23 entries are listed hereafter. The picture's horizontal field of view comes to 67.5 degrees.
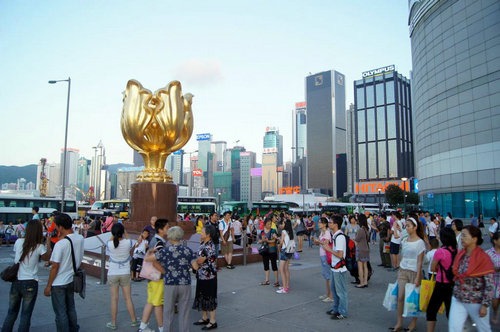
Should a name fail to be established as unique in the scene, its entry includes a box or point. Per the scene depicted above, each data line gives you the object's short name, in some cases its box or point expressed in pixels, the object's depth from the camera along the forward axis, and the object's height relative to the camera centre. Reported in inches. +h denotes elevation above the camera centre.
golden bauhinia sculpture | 547.2 +107.7
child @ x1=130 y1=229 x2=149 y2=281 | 323.6 -54.6
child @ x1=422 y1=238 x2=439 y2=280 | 212.7 -32.4
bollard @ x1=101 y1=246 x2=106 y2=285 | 351.6 -66.0
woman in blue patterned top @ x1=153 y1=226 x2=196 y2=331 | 191.5 -41.7
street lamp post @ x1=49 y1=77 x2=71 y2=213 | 840.3 +151.7
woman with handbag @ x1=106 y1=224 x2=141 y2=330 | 221.3 -44.7
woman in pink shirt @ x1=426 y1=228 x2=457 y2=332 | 183.0 -38.0
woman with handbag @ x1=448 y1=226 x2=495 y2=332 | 159.5 -37.9
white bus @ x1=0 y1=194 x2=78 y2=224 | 885.8 -26.3
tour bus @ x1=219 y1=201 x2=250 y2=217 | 1447.0 -41.1
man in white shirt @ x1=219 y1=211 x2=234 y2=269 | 430.9 -46.2
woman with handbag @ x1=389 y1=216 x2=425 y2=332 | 207.9 -34.6
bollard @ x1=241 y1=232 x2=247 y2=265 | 465.9 -66.7
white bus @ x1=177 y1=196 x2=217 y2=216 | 1322.6 -31.9
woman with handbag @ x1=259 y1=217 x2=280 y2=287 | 345.4 -48.0
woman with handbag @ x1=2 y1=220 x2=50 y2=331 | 182.4 -41.7
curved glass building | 1330.0 +367.6
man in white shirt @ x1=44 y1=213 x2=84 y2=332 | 181.3 -41.6
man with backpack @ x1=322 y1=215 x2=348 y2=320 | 237.0 -50.2
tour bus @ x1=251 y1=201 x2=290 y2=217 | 1557.5 -40.7
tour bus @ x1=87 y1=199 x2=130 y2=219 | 1267.2 -41.7
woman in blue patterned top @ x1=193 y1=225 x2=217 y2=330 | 213.0 -47.1
